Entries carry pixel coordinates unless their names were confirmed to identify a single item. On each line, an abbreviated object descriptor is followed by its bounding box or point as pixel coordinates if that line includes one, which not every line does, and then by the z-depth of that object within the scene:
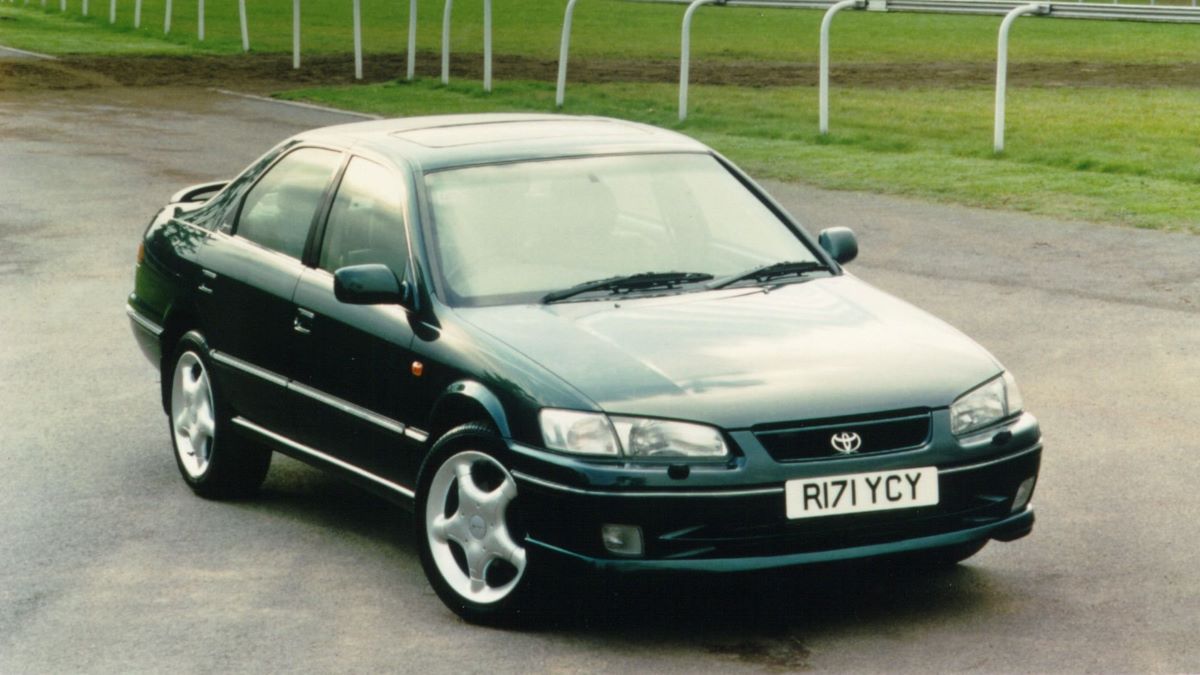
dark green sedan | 6.00
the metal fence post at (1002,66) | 19.06
